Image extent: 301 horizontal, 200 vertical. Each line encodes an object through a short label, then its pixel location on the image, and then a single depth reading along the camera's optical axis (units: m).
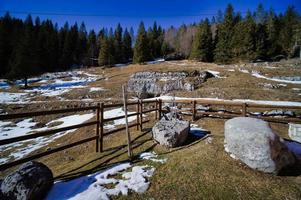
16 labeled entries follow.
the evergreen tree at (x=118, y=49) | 76.19
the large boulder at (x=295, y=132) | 8.42
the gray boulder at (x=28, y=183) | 4.28
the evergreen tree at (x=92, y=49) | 77.85
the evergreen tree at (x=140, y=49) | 62.59
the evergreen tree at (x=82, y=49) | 77.80
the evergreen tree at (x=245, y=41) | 51.66
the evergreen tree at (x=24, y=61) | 41.09
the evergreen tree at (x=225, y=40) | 55.31
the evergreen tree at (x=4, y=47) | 58.56
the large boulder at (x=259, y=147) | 5.70
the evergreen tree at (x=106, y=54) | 67.57
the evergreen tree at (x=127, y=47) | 84.81
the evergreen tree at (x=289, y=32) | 55.18
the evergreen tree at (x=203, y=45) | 58.78
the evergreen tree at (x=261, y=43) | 52.88
